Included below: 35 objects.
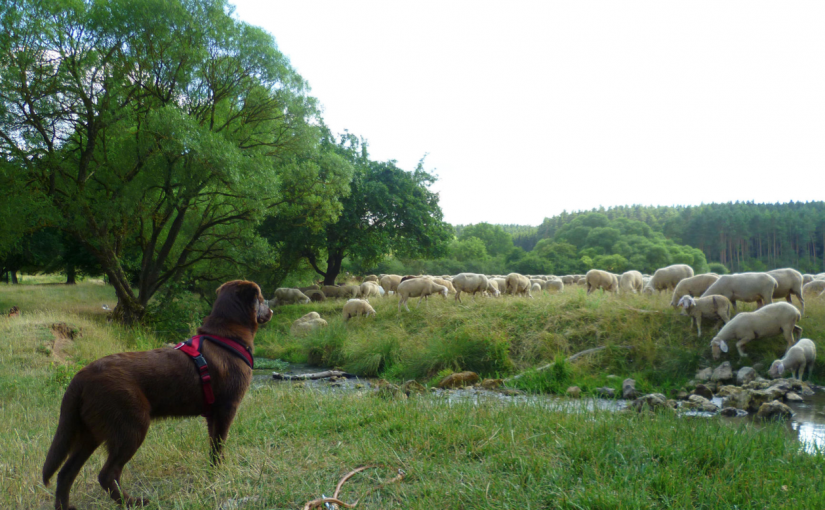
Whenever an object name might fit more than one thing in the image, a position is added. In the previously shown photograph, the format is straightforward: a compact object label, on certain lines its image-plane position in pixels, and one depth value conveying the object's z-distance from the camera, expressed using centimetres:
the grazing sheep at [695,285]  1327
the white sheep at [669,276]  1617
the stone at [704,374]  990
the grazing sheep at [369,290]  2429
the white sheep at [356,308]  1789
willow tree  1366
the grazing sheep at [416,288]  1781
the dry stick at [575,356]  1092
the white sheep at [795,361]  917
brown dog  344
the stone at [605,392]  919
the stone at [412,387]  841
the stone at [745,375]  945
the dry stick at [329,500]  340
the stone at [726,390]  868
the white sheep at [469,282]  1823
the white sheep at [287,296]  2539
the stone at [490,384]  1019
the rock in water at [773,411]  696
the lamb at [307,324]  1794
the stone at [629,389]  902
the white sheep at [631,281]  1995
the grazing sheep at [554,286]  2554
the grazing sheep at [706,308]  1121
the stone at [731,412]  734
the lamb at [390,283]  2442
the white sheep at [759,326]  981
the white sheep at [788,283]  1162
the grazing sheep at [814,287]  1584
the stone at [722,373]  966
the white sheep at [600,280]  2097
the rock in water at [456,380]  1048
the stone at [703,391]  868
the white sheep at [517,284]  2116
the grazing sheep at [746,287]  1127
